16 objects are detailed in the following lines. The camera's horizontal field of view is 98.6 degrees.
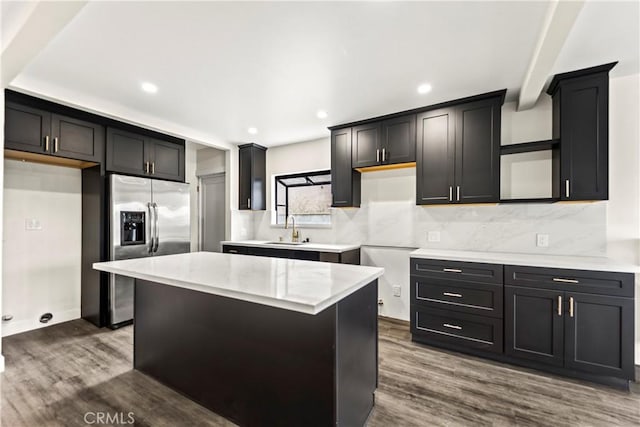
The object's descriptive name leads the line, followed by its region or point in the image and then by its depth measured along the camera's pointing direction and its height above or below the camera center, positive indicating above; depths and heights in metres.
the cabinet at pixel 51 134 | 2.54 +0.81
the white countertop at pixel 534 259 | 2.09 -0.39
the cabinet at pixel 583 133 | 2.27 +0.70
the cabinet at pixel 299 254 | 3.41 -0.54
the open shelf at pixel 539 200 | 2.50 +0.14
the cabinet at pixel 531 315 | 2.06 -0.85
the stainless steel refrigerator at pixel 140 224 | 3.22 -0.13
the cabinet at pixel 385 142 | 3.13 +0.86
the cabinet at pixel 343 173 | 3.55 +0.54
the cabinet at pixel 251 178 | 4.46 +0.59
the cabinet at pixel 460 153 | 2.69 +0.64
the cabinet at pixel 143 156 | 3.31 +0.76
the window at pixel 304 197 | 4.14 +0.27
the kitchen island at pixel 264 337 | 1.40 -0.76
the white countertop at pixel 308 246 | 3.42 -0.43
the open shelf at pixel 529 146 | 2.50 +0.65
